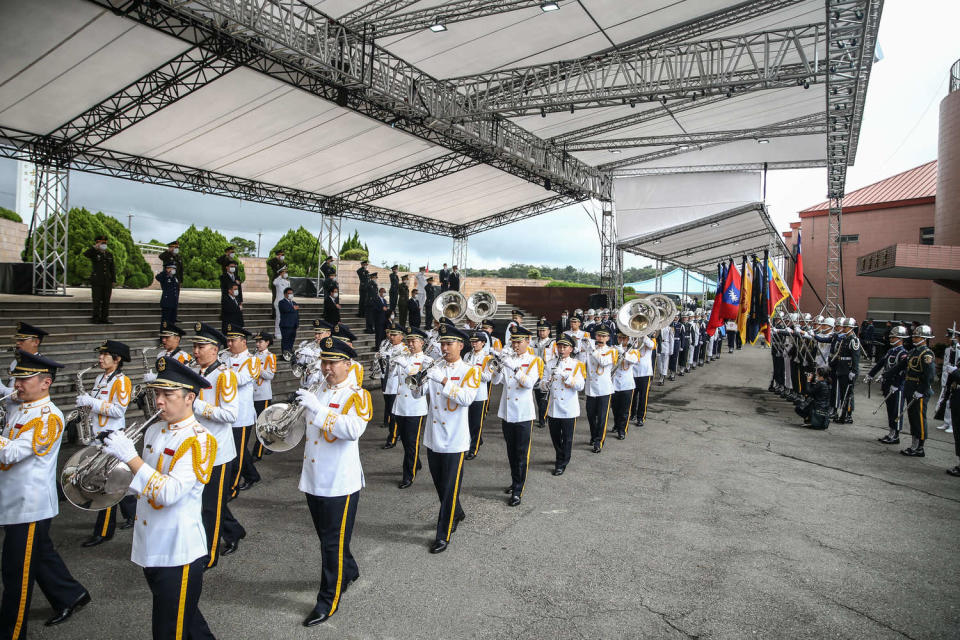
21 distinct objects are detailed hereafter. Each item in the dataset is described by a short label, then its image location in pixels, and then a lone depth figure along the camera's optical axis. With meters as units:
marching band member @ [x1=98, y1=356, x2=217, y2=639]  2.80
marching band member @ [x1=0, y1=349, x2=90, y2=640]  3.29
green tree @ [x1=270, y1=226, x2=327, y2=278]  35.88
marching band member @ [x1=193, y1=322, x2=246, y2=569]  4.31
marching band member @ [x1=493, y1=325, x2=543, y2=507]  5.99
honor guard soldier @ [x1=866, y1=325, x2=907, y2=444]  9.05
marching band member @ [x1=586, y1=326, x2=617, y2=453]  8.18
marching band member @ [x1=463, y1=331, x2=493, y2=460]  7.12
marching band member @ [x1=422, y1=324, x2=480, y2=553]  4.80
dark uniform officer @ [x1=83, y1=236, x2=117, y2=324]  10.65
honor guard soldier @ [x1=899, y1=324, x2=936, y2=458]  8.29
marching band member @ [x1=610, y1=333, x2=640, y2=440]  9.14
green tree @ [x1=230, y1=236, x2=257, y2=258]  52.88
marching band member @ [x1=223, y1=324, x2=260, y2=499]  5.50
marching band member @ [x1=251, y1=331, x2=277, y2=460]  6.55
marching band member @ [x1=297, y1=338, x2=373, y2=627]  3.71
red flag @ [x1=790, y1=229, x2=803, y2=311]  14.95
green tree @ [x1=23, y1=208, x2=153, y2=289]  22.73
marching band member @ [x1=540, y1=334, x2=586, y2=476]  6.73
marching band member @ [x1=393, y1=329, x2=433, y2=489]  6.45
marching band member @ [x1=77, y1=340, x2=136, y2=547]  4.67
